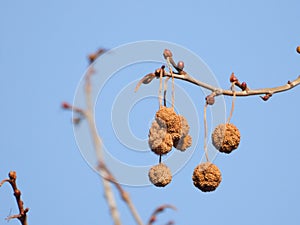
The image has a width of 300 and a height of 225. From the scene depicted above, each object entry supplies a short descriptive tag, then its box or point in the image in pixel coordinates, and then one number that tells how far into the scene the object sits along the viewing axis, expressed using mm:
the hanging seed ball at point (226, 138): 5453
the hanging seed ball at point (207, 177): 5348
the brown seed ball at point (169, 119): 5215
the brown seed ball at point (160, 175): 5172
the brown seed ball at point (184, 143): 5480
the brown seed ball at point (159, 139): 5152
